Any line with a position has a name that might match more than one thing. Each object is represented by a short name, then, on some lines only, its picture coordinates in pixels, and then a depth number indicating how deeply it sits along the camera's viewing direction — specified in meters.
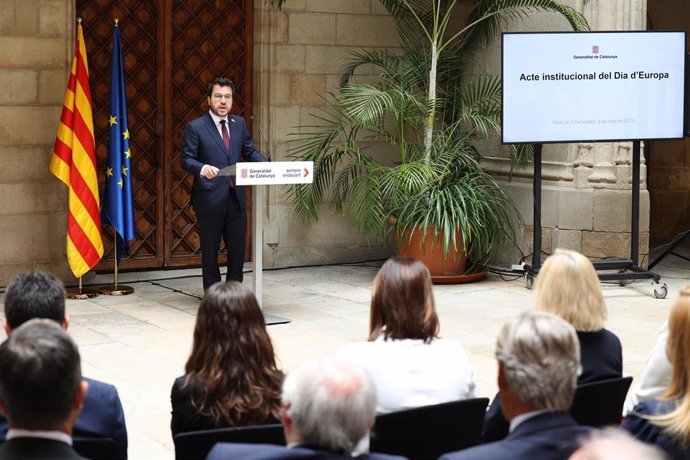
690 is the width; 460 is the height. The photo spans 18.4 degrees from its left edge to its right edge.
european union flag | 16.47
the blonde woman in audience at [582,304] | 7.46
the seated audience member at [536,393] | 5.09
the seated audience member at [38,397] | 4.62
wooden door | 17.73
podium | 13.72
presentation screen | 16.61
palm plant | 17.47
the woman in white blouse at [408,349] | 6.99
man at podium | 15.15
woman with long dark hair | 6.49
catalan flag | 16.22
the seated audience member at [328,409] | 4.66
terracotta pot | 17.69
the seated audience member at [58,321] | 6.44
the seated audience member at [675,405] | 5.88
